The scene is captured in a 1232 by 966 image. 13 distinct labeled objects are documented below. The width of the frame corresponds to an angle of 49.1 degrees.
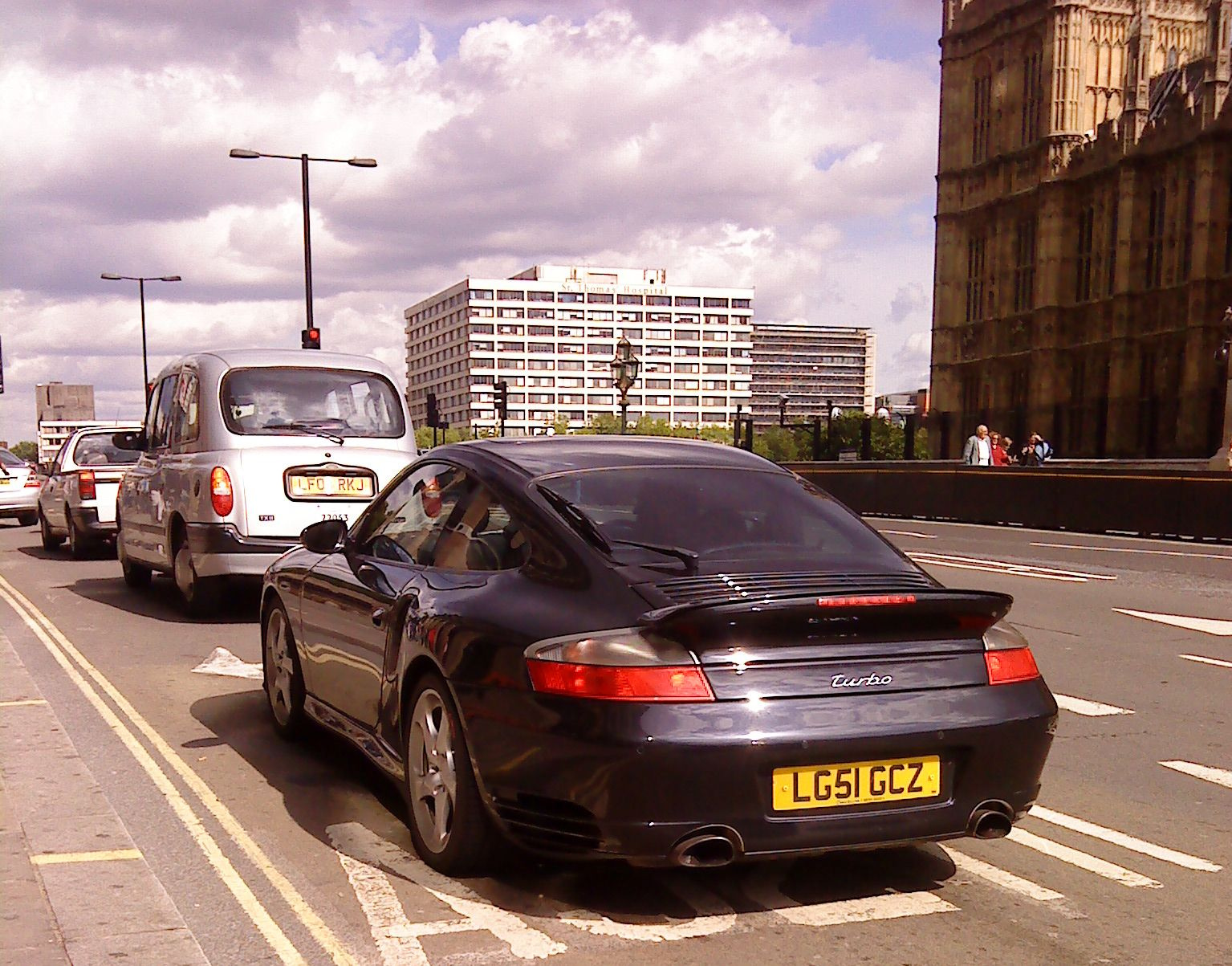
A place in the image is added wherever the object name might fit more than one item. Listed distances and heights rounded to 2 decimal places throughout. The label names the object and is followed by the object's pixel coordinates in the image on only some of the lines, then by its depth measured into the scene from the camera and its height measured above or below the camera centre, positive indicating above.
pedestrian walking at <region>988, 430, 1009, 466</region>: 31.03 -1.04
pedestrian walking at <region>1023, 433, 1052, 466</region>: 32.78 -1.06
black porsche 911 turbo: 3.70 -0.80
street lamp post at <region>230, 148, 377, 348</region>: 29.50 +5.32
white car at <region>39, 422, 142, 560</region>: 16.75 -1.09
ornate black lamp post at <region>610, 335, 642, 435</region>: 37.56 +1.03
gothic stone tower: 52.88 +8.49
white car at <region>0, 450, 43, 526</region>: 25.77 -1.63
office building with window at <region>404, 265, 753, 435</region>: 173.75 +8.21
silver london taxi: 10.32 -0.39
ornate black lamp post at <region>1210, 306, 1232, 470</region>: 32.72 -0.44
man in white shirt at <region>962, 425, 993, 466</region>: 29.31 -0.94
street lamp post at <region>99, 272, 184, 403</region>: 49.84 +4.62
